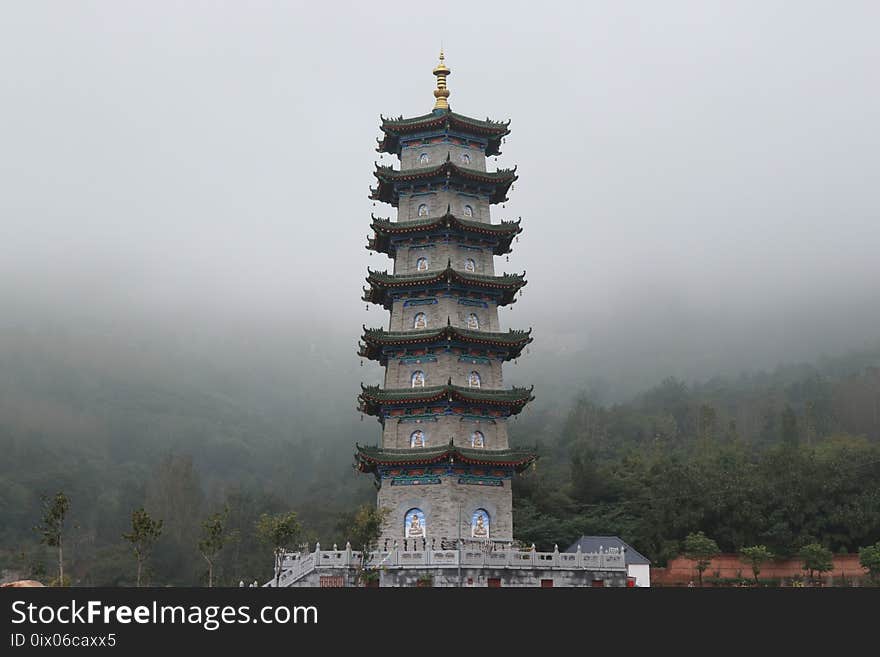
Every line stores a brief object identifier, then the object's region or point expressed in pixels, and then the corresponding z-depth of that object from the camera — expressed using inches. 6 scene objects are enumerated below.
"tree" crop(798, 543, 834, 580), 2181.3
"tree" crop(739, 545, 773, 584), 2208.2
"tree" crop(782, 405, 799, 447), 3411.2
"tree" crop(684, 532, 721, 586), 2225.6
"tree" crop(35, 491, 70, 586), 1512.1
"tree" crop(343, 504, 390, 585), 1578.5
